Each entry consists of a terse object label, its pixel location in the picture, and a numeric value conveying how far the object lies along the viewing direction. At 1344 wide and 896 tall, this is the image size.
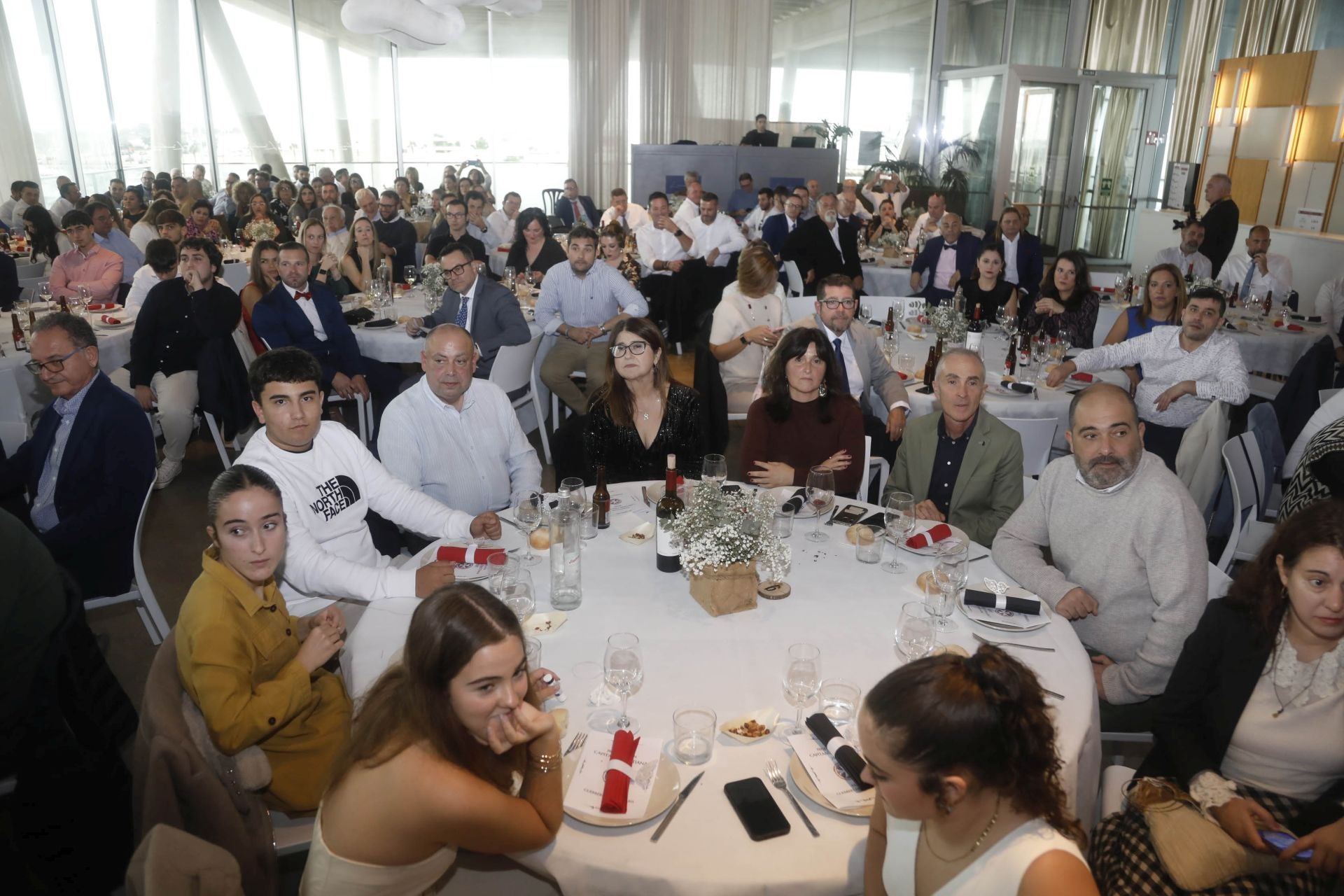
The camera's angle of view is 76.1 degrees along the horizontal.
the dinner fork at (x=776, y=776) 1.69
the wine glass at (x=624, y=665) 1.89
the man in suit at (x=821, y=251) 8.17
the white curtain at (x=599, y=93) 14.89
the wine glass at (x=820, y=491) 2.76
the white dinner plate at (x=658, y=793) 1.58
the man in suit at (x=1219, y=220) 9.10
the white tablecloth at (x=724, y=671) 1.52
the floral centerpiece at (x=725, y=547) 2.18
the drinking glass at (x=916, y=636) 2.04
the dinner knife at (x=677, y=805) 1.58
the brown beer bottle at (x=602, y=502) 2.83
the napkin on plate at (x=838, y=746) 1.68
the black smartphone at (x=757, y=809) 1.57
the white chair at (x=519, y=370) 4.95
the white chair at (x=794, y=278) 7.87
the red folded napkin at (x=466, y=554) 2.47
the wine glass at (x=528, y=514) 2.67
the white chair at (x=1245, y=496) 3.33
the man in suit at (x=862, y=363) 4.46
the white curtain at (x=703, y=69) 15.02
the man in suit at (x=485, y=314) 5.52
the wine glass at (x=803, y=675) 1.87
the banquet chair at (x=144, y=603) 3.02
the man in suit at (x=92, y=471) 3.03
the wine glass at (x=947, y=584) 2.24
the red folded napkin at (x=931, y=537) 2.63
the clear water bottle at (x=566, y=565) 2.31
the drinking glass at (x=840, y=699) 1.85
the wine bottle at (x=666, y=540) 2.48
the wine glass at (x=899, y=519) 2.51
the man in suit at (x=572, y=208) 12.22
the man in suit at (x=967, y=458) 3.15
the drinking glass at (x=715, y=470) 2.73
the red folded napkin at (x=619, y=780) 1.60
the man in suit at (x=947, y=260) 7.10
